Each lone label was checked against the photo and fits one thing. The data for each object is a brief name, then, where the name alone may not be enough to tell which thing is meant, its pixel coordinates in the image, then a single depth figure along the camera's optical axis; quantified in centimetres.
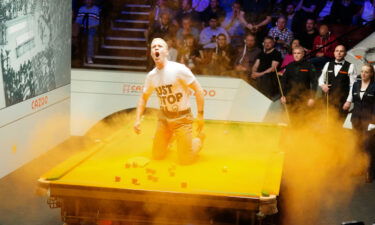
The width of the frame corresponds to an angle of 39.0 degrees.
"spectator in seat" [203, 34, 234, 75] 837
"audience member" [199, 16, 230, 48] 863
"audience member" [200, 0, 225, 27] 884
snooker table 391
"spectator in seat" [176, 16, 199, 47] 866
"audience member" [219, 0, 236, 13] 893
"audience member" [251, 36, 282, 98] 820
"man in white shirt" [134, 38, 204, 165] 500
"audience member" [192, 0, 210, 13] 898
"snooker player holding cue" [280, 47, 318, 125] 783
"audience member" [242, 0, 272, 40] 873
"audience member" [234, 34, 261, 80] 830
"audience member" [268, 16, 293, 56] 842
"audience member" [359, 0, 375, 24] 851
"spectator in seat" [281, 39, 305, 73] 797
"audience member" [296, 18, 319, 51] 838
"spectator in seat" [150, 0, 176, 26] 889
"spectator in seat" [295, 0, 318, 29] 861
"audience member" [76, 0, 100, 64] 905
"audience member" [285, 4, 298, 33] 861
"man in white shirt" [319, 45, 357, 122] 760
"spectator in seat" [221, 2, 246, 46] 880
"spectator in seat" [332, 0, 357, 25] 871
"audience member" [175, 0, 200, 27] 888
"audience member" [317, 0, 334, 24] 872
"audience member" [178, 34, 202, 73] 845
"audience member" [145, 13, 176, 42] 869
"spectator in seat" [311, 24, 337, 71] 807
